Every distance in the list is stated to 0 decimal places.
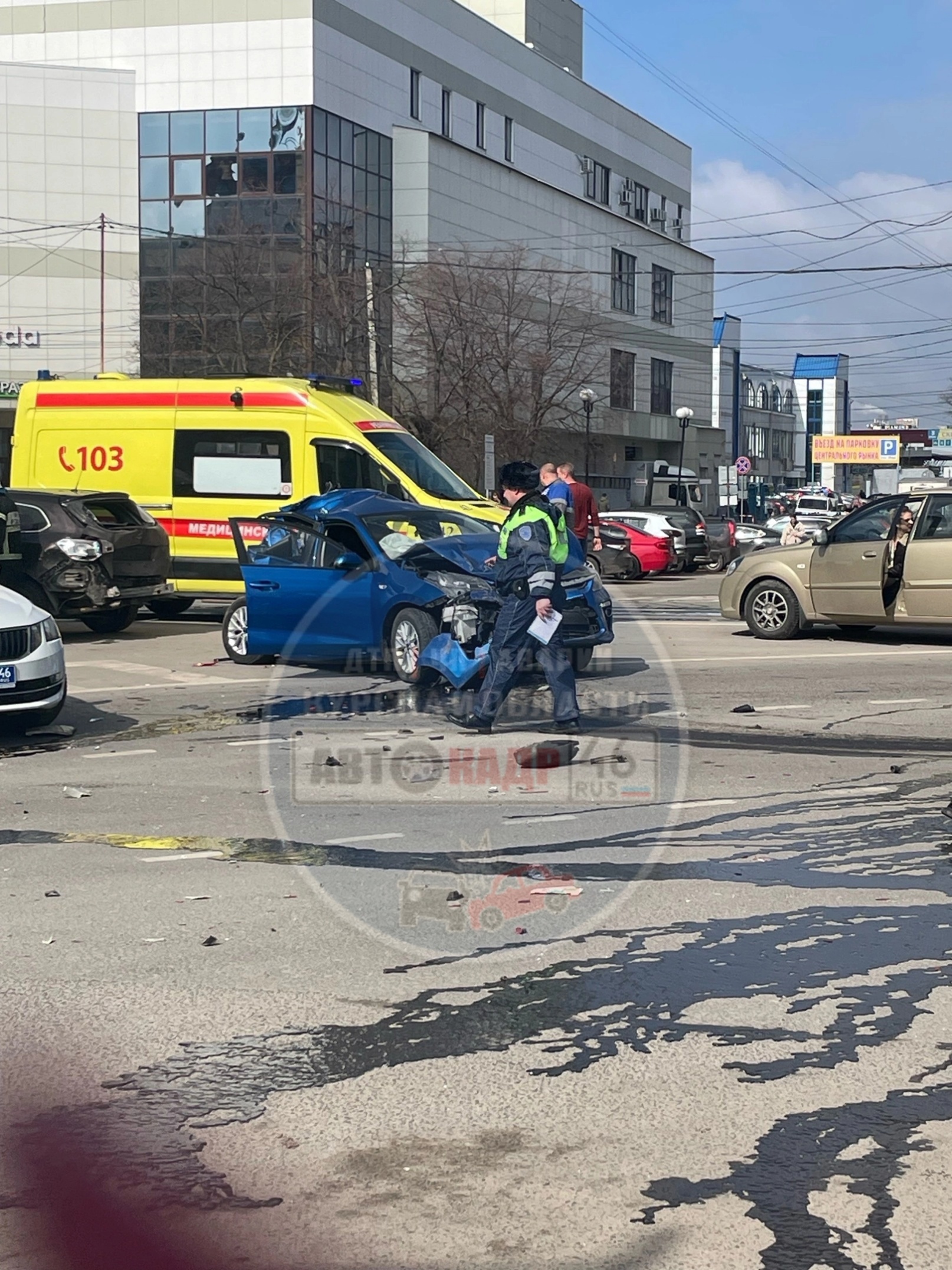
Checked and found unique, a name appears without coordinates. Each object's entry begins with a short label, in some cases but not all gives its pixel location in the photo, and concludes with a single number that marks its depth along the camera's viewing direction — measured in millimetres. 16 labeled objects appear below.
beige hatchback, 16938
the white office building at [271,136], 53375
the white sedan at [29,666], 10875
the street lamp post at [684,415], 59331
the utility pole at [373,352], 39906
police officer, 10289
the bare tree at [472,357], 48312
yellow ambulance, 20094
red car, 33750
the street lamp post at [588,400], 51250
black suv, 17609
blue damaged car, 12414
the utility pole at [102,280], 54062
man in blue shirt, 17547
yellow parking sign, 129000
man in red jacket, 19328
